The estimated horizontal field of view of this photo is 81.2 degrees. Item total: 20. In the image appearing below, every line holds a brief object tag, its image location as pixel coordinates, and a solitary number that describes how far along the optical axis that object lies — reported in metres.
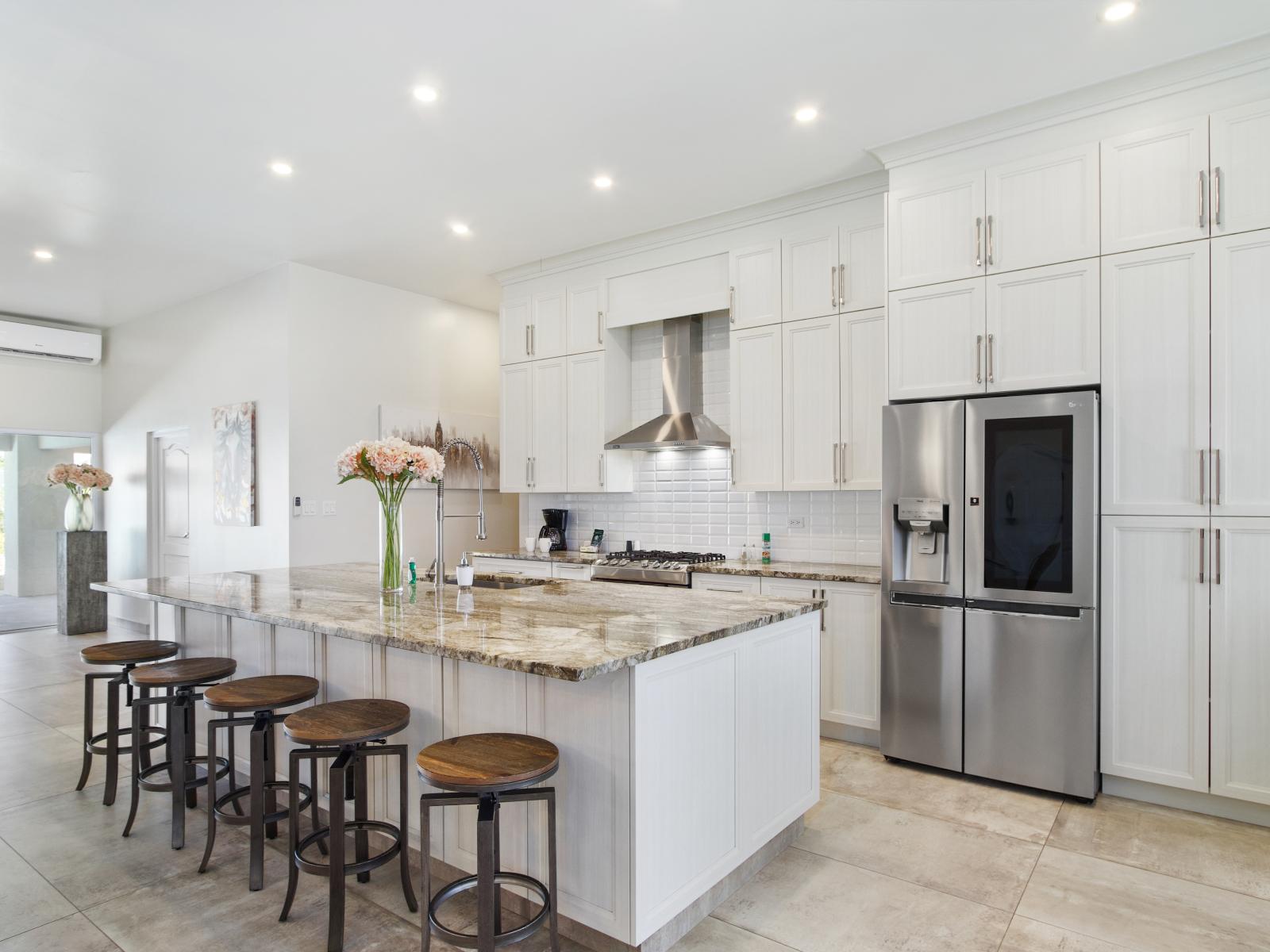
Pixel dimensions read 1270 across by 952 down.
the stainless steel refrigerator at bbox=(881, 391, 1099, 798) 3.06
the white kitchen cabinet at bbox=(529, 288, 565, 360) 5.45
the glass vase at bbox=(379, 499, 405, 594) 3.07
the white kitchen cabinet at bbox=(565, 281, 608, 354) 5.23
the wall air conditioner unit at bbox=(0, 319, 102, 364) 6.64
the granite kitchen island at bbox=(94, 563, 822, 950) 1.94
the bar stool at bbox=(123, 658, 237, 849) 2.70
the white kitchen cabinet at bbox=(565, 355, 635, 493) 5.21
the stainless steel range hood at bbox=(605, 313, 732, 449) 4.86
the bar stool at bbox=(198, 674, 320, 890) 2.33
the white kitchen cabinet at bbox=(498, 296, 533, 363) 5.65
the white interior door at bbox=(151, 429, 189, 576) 6.61
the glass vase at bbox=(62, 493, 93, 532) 6.87
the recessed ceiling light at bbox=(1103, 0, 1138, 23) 2.60
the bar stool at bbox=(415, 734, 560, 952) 1.76
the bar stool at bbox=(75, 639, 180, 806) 3.06
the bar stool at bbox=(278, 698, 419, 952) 2.07
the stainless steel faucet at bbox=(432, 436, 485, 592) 2.99
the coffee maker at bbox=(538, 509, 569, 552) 5.55
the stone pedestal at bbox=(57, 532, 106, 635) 6.76
